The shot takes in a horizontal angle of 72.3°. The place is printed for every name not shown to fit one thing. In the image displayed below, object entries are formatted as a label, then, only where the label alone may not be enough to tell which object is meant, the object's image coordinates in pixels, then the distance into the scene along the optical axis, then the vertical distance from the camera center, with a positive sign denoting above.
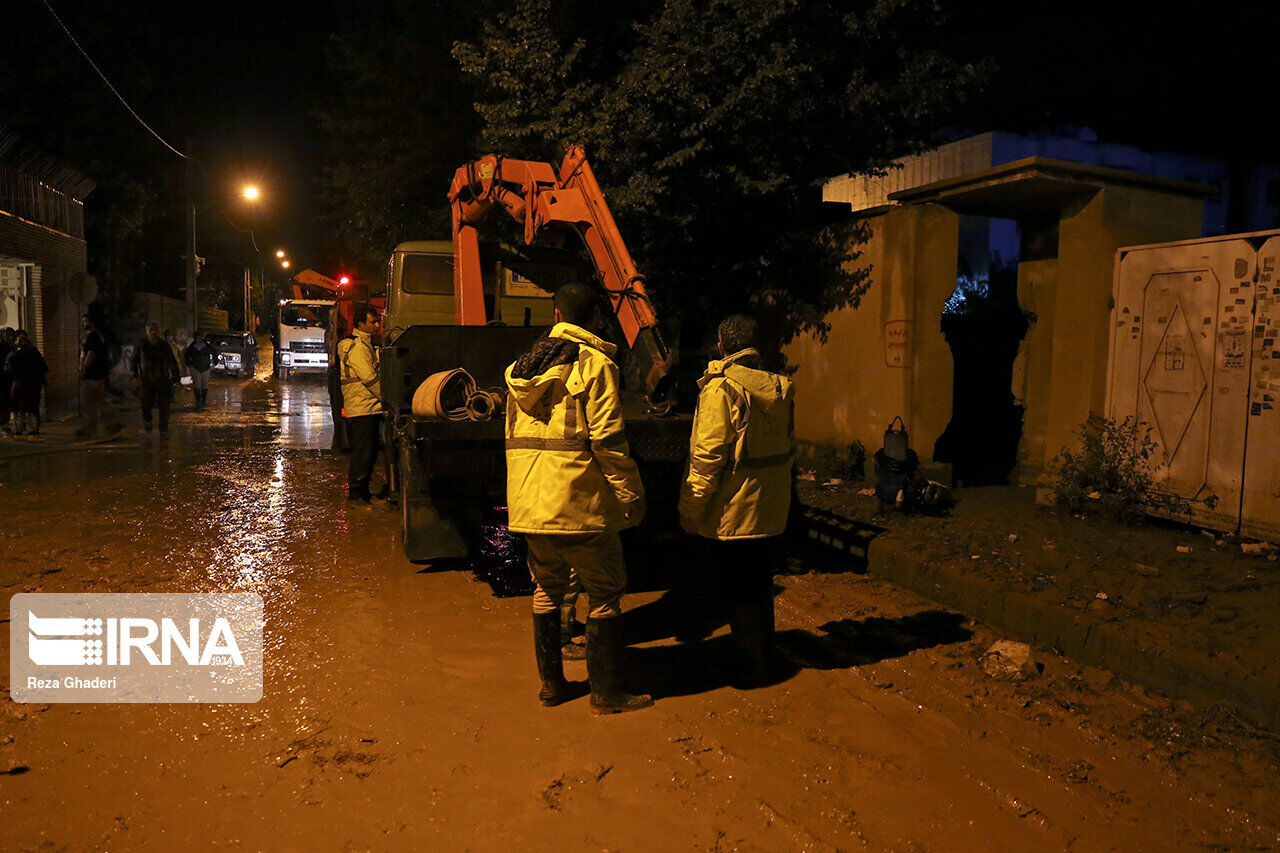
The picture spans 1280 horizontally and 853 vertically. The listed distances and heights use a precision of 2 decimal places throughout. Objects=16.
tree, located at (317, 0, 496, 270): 15.71 +5.01
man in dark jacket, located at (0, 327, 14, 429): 13.61 -0.10
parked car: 34.62 +1.18
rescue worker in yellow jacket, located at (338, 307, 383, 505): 8.48 -0.19
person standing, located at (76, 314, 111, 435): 14.02 +0.06
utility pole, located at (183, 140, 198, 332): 27.70 +4.17
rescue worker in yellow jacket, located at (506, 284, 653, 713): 3.94 -0.43
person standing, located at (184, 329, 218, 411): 19.66 +0.36
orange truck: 5.62 +0.47
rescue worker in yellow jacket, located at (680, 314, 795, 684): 4.29 -0.44
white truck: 32.66 +1.74
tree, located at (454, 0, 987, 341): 9.82 +3.29
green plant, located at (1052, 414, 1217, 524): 7.32 -0.66
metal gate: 6.48 +0.27
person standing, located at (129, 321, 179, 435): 14.80 +0.10
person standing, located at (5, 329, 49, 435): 13.25 +0.03
